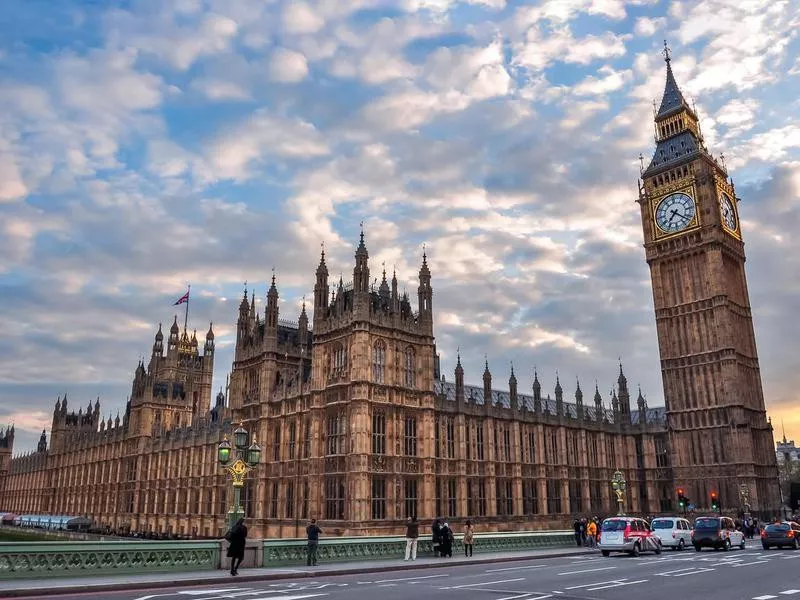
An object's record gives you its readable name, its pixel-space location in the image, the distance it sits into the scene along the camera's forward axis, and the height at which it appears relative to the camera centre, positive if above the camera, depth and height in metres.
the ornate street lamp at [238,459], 25.41 +0.99
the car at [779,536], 37.88 -3.08
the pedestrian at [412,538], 31.02 -2.47
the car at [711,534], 36.62 -2.84
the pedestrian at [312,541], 26.62 -2.21
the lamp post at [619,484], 44.73 -0.17
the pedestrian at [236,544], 22.62 -1.94
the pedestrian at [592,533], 40.38 -2.99
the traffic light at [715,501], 58.50 -1.74
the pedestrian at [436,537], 32.91 -2.56
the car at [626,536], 33.28 -2.68
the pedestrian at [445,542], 32.69 -2.79
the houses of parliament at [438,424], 49.47 +5.46
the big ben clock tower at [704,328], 69.94 +16.62
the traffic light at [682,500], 57.50 -1.60
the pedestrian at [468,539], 33.88 -2.75
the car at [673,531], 37.97 -2.80
